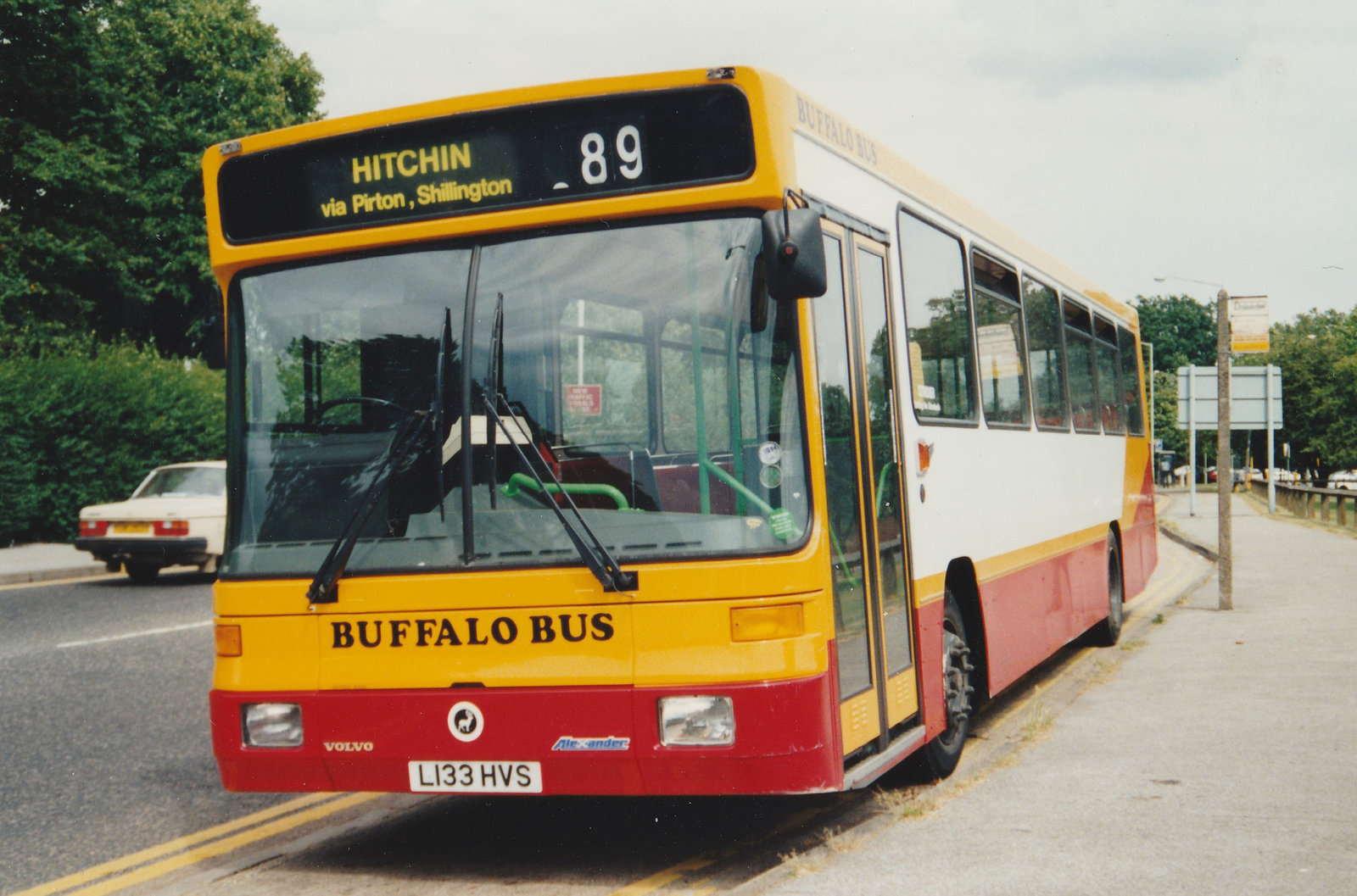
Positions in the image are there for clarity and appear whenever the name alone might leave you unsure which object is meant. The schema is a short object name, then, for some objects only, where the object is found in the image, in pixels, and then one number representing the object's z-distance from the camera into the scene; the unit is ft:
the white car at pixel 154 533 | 60.90
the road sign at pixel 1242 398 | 86.38
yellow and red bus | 16.52
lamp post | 47.47
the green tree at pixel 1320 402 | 279.90
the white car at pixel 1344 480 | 273.48
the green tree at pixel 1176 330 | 373.40
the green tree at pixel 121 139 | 107.34
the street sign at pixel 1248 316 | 51.39
